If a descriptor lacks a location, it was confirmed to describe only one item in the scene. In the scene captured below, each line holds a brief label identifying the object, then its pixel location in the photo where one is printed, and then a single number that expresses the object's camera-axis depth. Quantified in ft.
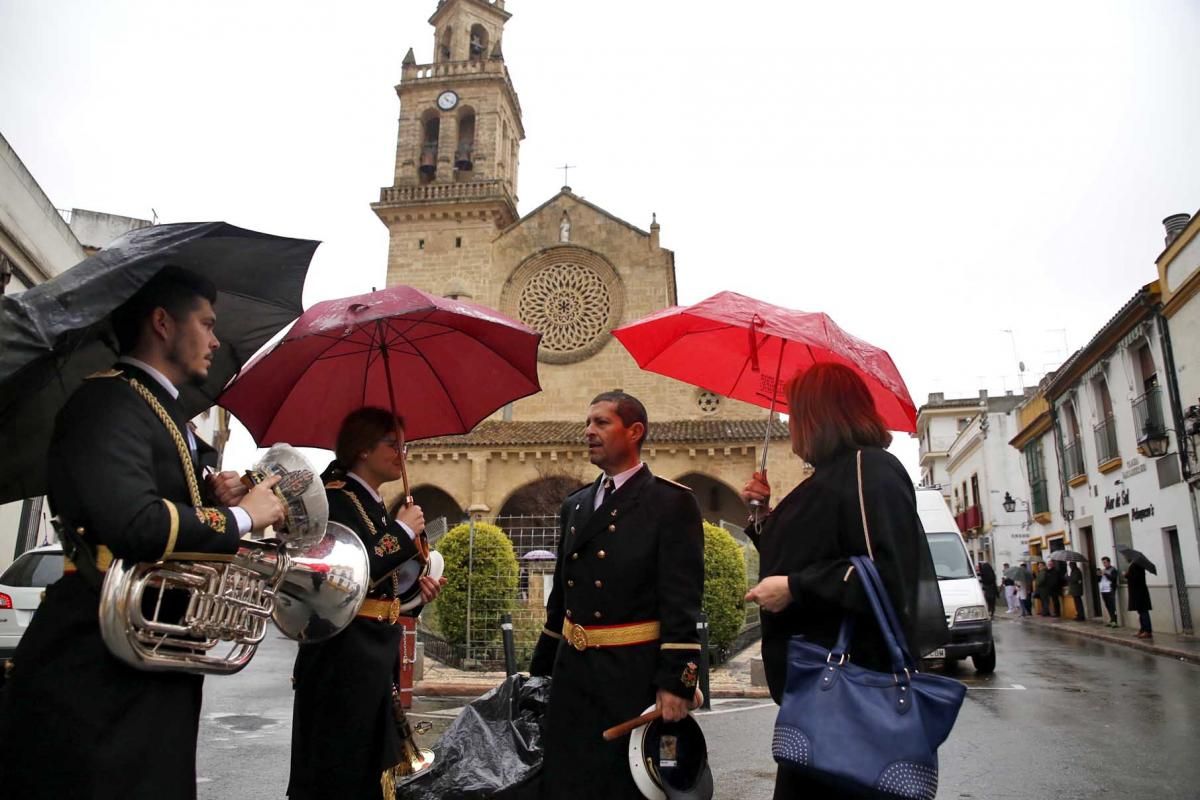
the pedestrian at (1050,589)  74.02
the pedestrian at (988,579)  69.97
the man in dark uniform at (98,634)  6.23
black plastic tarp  10.68
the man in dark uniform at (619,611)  9.54
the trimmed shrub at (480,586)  37.76
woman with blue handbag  7.20
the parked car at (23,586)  27.20
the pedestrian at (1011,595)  89.38
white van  34.55
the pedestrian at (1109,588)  59.98
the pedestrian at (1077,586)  69.92
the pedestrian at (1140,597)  49.93
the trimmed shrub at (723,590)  38.17
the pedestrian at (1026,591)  84.99
